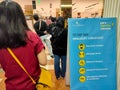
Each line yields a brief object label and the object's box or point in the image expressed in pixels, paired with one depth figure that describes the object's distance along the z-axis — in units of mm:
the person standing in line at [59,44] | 2125
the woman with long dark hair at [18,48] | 768
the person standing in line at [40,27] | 2964
